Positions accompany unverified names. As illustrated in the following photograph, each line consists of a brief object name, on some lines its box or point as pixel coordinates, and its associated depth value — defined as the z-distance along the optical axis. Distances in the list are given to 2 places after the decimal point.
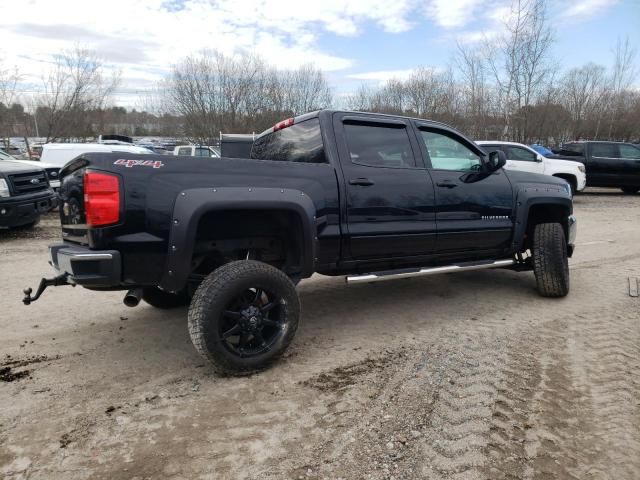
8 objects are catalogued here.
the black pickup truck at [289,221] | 2.92
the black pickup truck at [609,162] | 15.85
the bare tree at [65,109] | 20.64
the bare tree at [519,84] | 21.28
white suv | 13.30
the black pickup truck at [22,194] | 7.59
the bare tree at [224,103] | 25.16
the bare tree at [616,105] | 32.94
